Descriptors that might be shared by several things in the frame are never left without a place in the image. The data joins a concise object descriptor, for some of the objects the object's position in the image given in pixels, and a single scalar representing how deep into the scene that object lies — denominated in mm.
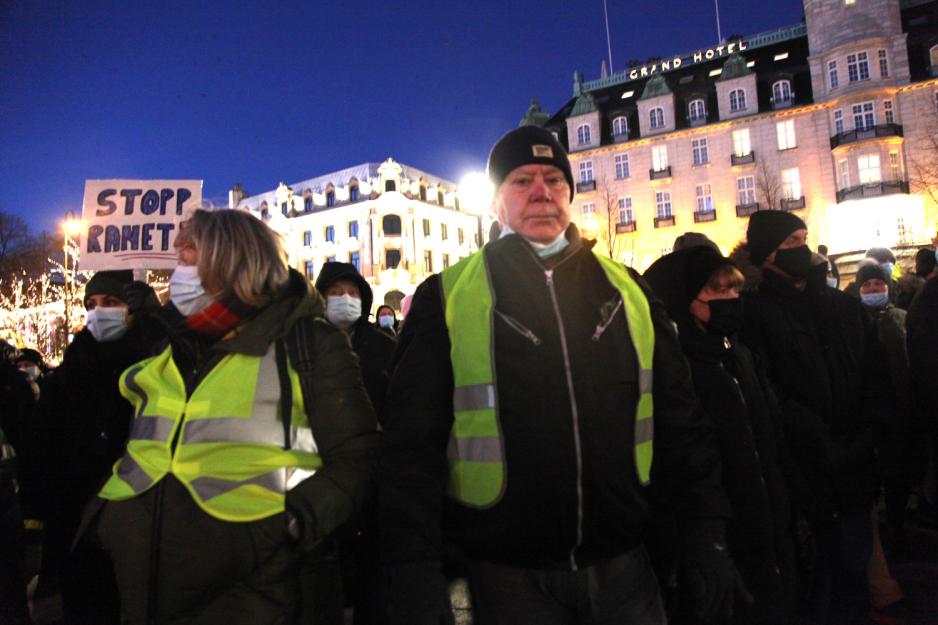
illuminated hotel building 36281
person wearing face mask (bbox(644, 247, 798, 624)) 2975
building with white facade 54312
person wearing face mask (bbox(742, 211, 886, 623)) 3533
